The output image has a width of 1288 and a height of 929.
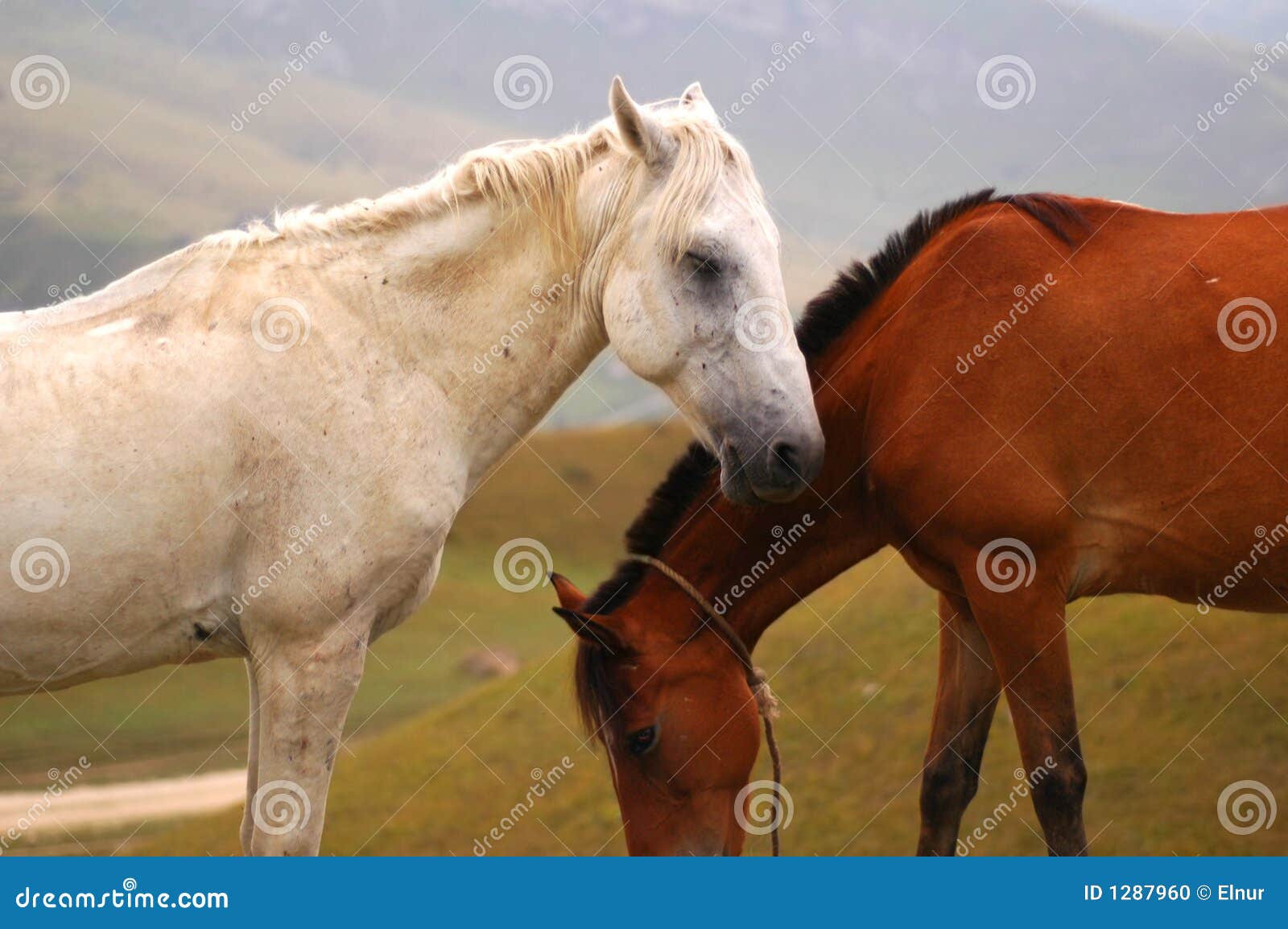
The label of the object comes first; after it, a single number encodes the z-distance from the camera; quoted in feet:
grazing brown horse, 13.84
